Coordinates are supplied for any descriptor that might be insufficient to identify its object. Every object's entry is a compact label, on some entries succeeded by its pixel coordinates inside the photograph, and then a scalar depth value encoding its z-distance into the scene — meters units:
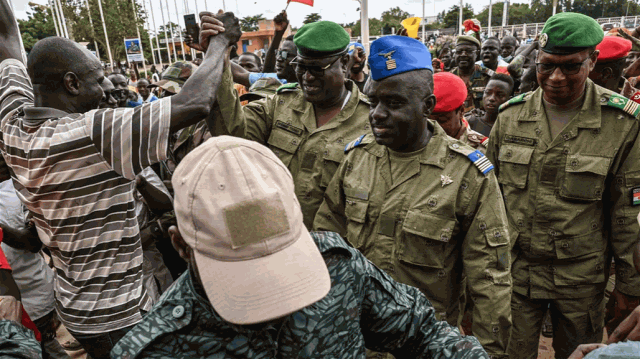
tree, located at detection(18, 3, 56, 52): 38.02
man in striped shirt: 1.89
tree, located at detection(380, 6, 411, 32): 70.03
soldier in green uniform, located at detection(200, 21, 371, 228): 2.85
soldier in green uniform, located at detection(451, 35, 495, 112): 6.50
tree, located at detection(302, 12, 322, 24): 41.85
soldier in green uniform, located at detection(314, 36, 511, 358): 2.01
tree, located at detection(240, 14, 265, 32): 50.71
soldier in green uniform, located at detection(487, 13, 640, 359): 2.51
